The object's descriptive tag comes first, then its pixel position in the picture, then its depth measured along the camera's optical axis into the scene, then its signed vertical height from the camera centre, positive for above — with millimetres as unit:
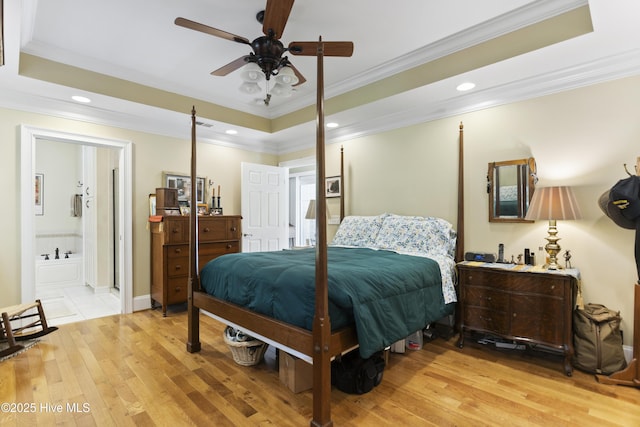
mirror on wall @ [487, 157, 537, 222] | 3055 +222
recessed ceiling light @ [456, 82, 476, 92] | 3109 +1201
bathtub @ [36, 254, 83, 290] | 5332 -989
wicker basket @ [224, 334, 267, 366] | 2578 -1104
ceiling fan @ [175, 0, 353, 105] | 2070 +1167
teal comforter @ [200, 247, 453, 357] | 2031 -549
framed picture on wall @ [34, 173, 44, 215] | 5934 +351
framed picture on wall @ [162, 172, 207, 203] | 4480 +410
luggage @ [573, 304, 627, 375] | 2432 -985
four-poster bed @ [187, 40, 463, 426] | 1841 -731
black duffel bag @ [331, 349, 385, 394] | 2215 -1102
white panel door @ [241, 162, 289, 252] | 5082 +68
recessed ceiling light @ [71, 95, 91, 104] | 3464 +1218
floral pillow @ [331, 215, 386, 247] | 3961 -239
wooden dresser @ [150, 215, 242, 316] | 3990 -506
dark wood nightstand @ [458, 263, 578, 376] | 2523 -777
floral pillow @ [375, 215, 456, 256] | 3391 -260
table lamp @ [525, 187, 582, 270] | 2619 +15
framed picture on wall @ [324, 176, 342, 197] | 4742 +377
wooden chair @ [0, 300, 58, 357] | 2840 -1126
